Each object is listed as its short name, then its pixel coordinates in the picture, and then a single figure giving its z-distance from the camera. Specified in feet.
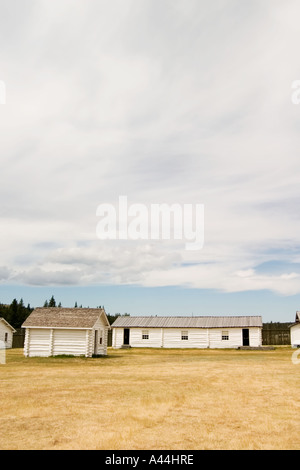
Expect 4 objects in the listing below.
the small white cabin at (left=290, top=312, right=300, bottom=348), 161.07
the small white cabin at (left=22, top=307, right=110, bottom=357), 112.98
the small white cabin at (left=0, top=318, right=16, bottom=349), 177.45
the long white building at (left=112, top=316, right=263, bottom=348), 172.55
